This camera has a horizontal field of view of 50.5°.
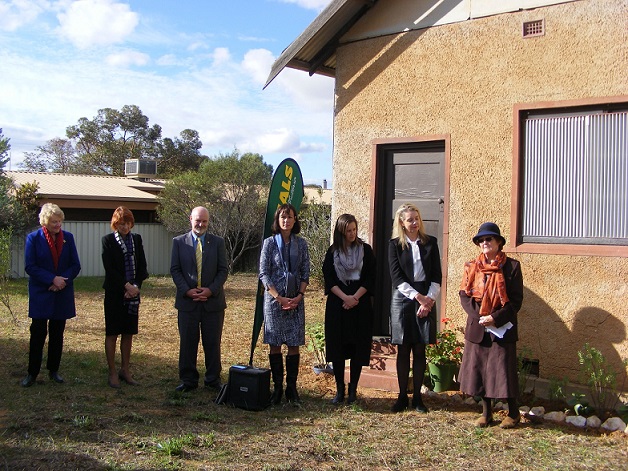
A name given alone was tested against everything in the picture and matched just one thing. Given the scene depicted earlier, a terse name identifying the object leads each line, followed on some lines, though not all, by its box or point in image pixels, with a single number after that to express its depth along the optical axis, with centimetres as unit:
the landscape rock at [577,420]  568
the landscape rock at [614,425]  554
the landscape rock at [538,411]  594
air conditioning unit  2823
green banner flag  681
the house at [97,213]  2059
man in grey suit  681
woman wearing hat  561
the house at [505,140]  607
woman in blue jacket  693
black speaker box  617
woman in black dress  638
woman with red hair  688
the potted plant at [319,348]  772
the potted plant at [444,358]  667
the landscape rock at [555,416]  582
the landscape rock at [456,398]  653
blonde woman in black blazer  611
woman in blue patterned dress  641
